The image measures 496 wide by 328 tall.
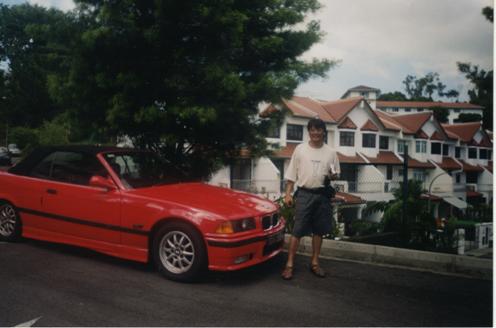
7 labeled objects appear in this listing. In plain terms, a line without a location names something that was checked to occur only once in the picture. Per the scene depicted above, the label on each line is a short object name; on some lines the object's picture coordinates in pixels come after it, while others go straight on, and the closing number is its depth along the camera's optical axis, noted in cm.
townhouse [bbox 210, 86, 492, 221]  2886
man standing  453
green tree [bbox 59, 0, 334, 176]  611
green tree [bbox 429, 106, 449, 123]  6043
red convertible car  418
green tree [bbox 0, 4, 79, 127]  646
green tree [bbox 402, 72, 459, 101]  8461
